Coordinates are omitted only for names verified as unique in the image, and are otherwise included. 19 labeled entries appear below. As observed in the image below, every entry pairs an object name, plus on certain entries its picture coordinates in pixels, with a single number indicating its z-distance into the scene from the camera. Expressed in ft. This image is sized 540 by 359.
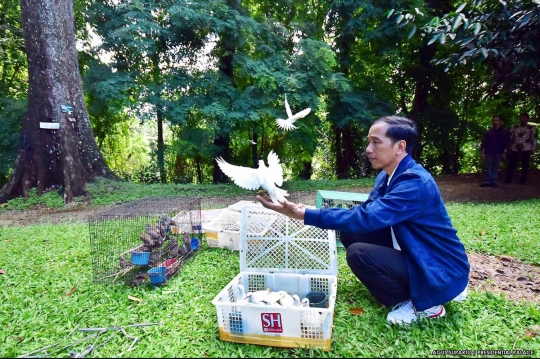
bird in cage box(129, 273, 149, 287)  9.16
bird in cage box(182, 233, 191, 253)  11.25
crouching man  6.36
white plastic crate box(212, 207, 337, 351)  6.21
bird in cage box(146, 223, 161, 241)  10.15
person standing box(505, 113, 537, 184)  24.47
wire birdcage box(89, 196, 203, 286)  9.46
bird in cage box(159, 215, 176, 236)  10.63
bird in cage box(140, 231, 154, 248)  9.99
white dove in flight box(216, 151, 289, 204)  6.63
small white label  22.30
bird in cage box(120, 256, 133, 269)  9.58
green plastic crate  10.85
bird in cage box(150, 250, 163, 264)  9.78
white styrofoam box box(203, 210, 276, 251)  12.00
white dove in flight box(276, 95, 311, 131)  8.77
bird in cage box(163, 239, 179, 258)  10.49
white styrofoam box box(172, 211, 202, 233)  12.17
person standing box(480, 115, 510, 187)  24.00
